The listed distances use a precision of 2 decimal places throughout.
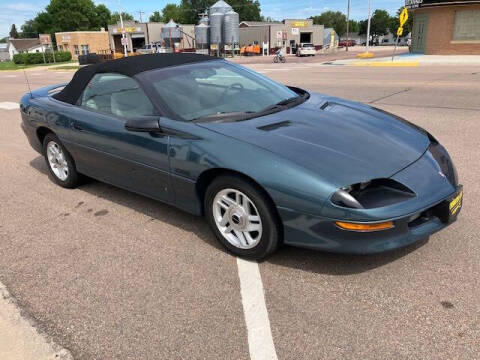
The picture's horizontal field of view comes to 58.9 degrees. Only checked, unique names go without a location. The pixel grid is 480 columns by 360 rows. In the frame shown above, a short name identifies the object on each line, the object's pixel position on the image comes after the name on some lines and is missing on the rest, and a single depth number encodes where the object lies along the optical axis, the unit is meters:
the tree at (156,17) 140.77
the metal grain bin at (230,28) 50.25
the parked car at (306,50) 45.59
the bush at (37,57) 52.06
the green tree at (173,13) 122.31
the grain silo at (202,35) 51.84
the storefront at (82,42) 74.50
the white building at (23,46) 111.81
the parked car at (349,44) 82.43
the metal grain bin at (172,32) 57.97
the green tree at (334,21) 121.31
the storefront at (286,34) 63.06
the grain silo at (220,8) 53.10
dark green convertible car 2.65
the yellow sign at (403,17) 22.56
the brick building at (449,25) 25.58
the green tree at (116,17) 115.57
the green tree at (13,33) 156.88
